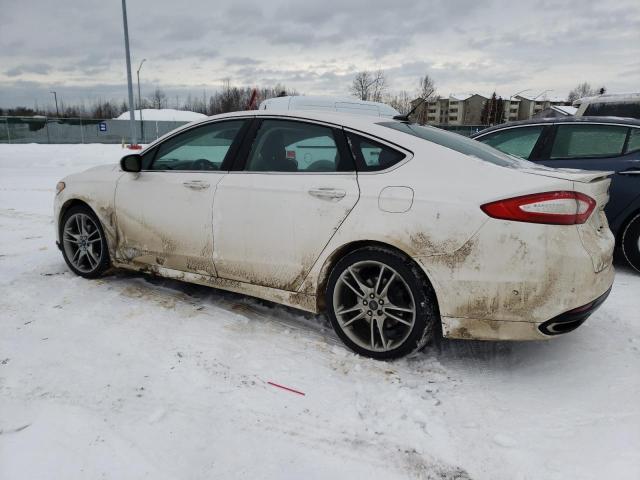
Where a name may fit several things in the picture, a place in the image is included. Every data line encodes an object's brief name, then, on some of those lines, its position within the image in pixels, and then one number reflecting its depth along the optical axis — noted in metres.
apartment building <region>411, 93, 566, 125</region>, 92.88
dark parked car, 4.86
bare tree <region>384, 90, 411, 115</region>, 64.28
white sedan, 2.56
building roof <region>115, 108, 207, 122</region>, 74.06
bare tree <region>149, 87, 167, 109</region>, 98.25
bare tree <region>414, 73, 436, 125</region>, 63.62
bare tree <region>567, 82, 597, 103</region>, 98.50
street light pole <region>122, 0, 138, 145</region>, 20.16
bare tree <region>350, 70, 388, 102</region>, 47.12
